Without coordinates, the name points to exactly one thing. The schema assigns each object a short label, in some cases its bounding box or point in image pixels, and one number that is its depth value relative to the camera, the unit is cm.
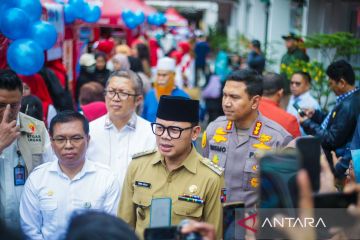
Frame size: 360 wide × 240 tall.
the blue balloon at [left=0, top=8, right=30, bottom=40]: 608
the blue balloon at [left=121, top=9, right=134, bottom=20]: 1526
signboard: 848
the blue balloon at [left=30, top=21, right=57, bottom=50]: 674
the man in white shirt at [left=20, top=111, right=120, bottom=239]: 398
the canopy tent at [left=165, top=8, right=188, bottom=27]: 3225
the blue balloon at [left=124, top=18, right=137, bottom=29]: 1542
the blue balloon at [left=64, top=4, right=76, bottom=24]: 988
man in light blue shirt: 762
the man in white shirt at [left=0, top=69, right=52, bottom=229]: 412
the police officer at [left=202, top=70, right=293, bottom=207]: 463
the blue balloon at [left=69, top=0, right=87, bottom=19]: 979
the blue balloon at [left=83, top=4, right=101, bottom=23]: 1041
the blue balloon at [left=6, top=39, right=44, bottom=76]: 627
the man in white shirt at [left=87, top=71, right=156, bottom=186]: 491
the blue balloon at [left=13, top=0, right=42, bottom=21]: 639
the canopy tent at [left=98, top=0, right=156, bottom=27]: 1481
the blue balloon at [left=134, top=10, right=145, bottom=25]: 1569
